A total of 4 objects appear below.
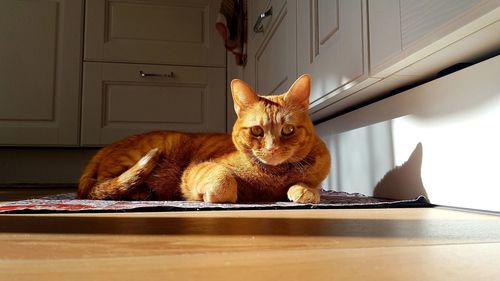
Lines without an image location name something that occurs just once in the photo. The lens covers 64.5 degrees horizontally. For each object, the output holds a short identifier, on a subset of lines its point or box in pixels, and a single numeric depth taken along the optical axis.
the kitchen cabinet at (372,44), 0.68
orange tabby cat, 0.94
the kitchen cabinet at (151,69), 2.28
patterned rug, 0.76
